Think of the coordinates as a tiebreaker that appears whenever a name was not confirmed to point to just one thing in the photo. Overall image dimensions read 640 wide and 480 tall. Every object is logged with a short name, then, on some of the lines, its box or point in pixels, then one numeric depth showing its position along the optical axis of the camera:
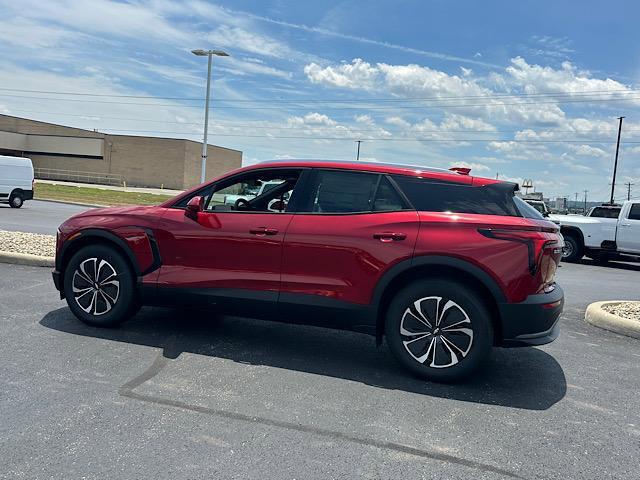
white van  21.28
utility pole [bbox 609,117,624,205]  41.94
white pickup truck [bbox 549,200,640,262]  14.13
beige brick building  57.59
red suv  4.11
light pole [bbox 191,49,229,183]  24.92
